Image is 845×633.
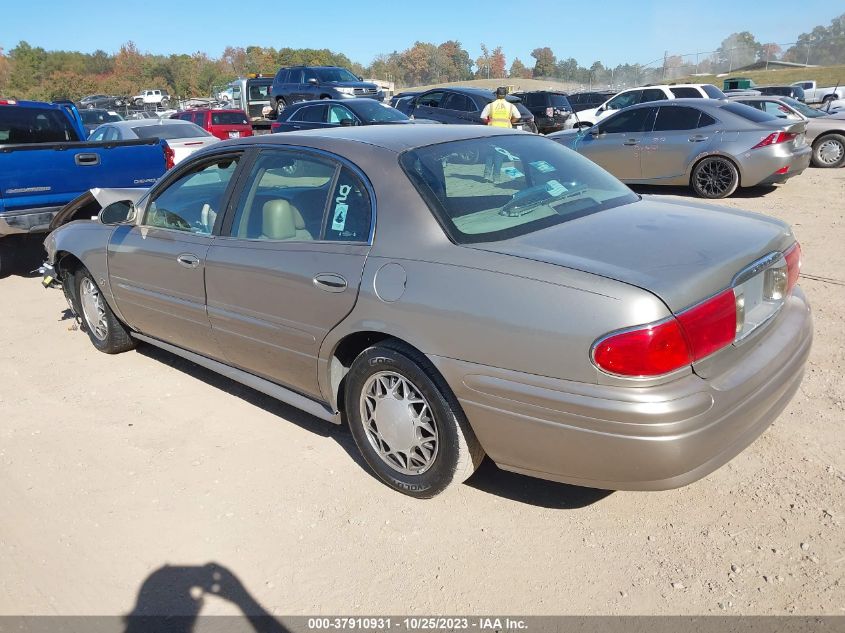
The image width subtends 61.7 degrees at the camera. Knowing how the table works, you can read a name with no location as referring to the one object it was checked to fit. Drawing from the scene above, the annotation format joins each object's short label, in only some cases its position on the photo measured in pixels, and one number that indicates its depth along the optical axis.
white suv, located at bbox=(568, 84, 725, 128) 16.41
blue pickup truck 7.07
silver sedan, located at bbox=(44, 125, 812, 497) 2.47
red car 18.53
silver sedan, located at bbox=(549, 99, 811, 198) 9.91
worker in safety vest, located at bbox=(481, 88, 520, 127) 11.98
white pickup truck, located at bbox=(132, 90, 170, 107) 45.38
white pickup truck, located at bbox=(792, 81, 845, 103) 24.40
